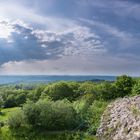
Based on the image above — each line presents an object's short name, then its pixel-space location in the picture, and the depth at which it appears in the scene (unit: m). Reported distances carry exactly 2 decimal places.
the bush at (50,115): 27.97
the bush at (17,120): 28.76
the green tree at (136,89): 34.85
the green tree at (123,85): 41.22
